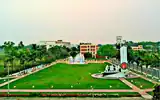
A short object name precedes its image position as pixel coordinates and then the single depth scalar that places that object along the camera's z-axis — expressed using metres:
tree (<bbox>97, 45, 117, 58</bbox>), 98.00
